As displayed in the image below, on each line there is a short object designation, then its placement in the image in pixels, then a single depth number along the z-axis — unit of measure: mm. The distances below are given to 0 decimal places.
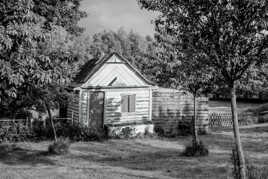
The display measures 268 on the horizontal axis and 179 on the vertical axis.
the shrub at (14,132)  17422
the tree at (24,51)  7613
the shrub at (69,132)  18438
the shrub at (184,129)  21556
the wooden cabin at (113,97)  20109
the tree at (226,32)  7945
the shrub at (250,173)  8234
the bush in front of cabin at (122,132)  20114
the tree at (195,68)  8812
